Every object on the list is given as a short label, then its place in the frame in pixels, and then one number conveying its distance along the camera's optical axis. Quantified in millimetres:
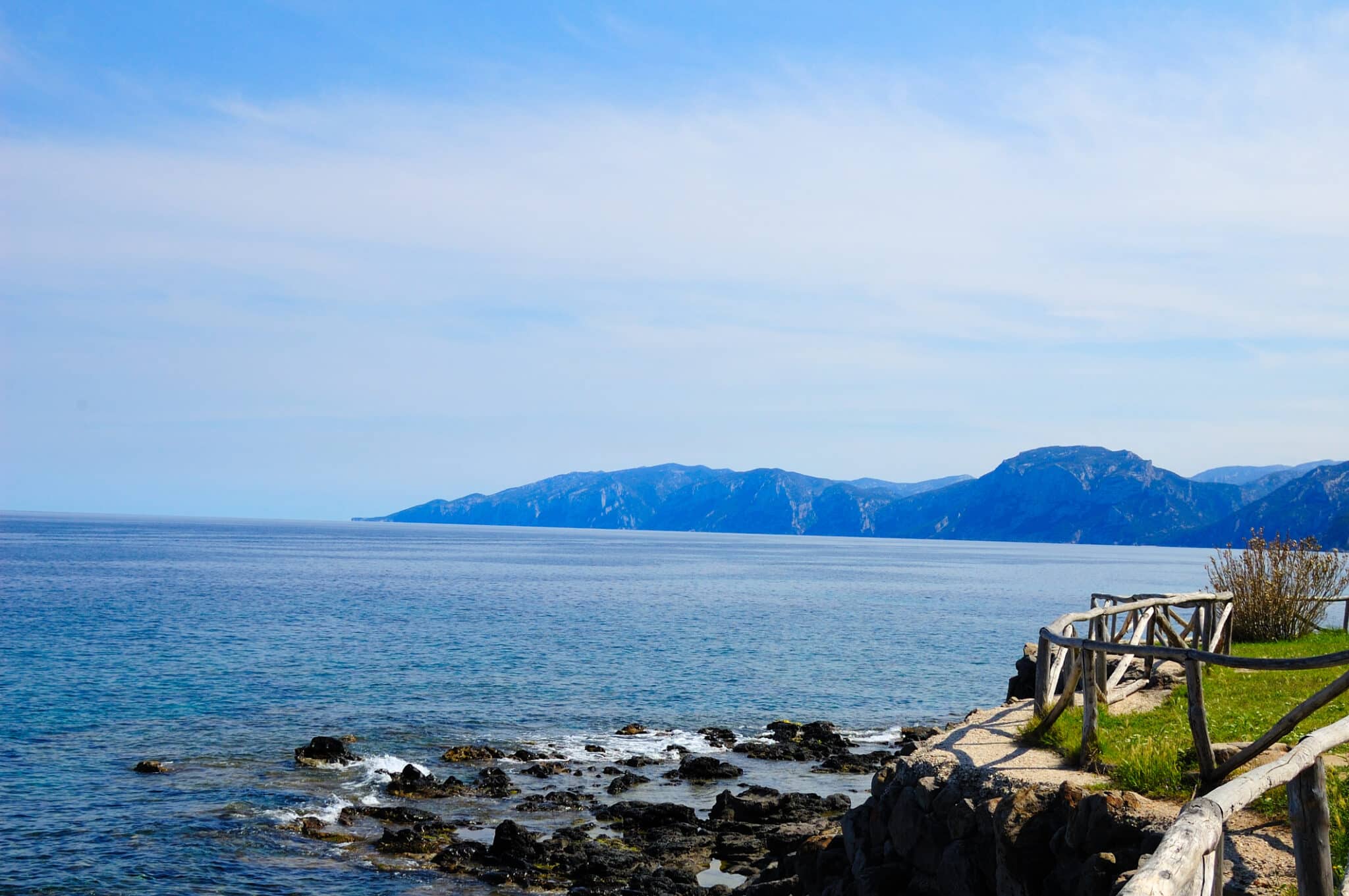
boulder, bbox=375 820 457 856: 21453
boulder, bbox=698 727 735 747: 31969
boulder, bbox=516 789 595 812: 24797
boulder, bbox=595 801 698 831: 23406
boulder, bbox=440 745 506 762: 29188
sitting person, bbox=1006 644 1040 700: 26906
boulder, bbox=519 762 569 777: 27828
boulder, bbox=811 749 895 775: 28750
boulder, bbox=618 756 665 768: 28656
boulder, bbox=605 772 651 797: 26328
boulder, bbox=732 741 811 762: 30344
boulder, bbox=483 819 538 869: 20703
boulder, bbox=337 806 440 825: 23312
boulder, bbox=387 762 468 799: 25641
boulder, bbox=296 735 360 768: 28094
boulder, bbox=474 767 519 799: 25906
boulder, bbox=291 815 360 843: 22078
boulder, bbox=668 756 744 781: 27703
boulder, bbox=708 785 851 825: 23719
